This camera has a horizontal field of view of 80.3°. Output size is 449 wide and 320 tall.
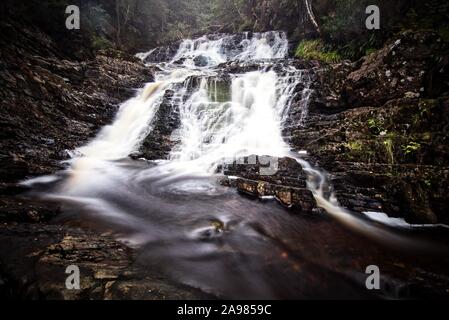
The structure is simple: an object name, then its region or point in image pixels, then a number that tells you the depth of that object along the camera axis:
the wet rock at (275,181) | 5.68
